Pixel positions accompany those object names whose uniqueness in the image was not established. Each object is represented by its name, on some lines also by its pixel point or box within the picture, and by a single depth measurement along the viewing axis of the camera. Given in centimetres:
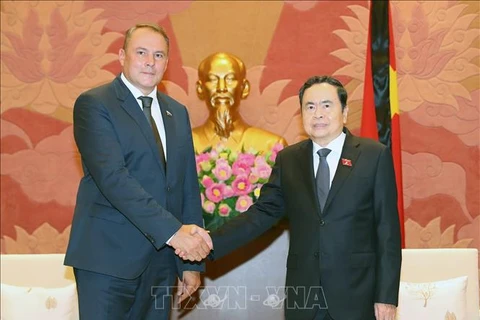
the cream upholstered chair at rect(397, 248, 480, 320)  334
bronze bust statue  394
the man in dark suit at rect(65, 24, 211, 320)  245
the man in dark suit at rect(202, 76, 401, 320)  245
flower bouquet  350
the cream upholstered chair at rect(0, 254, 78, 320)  324
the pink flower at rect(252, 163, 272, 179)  353
